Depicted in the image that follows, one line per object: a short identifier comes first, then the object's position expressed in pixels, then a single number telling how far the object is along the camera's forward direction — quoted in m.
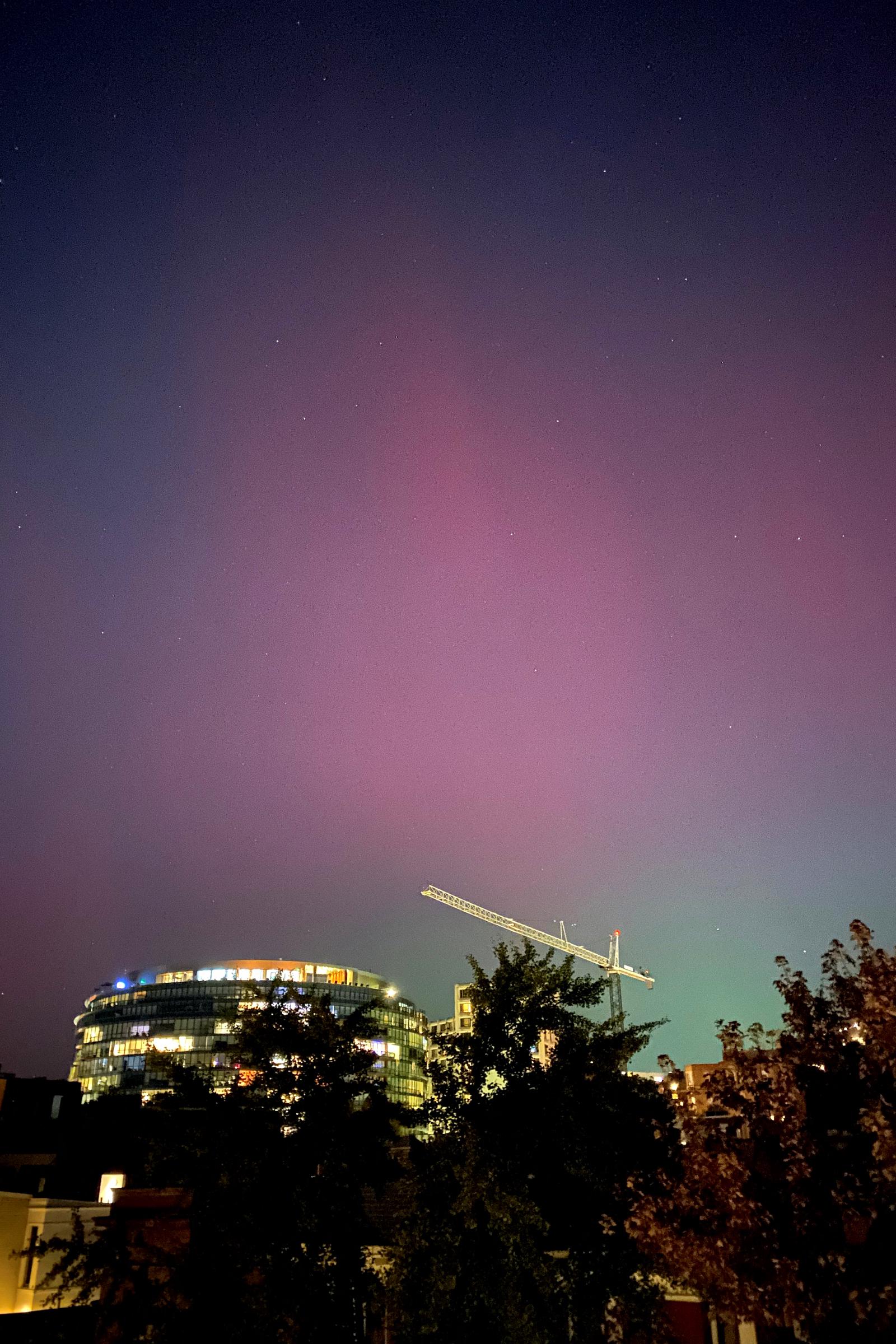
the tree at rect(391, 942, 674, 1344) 18.72
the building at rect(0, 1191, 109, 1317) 23.00
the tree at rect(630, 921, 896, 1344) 13.30
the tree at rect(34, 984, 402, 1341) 17.89
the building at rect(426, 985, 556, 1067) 21.81
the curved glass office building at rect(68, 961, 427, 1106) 21.02
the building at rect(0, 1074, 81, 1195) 53.95
